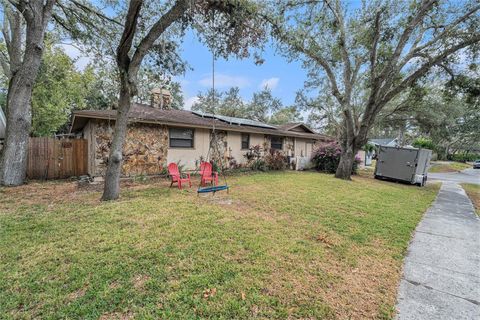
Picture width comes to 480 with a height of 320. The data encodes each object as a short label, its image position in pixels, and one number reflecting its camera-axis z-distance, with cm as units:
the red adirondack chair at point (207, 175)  781
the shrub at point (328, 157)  1470
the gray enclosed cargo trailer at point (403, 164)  1162
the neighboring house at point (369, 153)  2125
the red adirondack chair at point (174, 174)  735
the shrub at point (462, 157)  4212
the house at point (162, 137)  830
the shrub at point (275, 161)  1339
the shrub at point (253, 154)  1278
